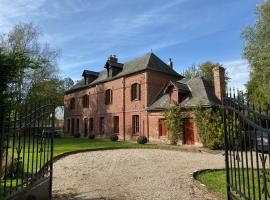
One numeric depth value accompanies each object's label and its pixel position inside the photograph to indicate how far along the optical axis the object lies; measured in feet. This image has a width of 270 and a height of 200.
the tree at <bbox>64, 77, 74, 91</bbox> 147.72
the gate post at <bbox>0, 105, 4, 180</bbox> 8.21
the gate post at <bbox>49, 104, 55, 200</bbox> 13.35
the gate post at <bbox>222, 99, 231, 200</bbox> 10.16
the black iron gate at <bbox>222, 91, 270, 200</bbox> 7.21
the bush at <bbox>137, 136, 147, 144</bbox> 50.06
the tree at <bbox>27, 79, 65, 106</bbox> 67.95
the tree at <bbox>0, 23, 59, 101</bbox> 63.14
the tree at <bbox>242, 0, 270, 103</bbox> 49.88
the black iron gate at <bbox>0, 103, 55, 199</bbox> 9.37
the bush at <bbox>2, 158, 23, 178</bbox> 17.79
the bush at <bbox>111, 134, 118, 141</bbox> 58.74
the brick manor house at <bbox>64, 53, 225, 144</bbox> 46.60
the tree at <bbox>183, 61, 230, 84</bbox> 100.76
